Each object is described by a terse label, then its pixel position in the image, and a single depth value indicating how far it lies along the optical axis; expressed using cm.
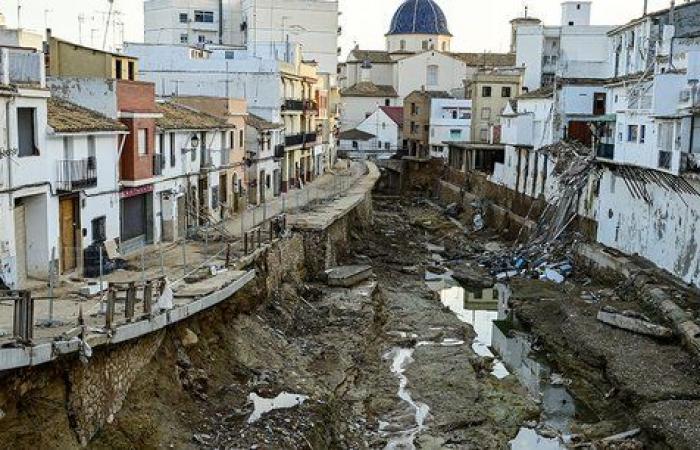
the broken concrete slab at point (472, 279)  4509
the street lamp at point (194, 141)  3874
